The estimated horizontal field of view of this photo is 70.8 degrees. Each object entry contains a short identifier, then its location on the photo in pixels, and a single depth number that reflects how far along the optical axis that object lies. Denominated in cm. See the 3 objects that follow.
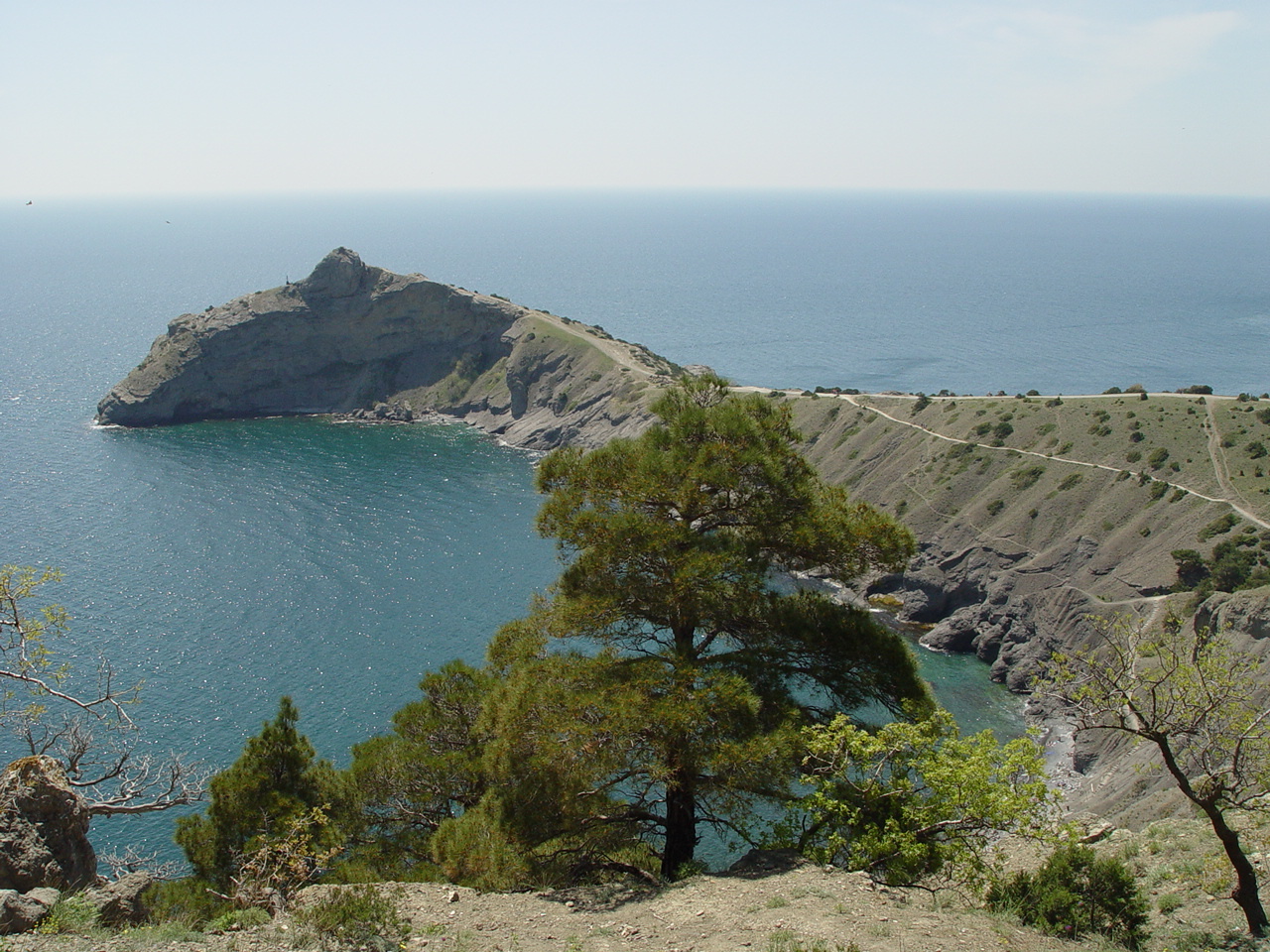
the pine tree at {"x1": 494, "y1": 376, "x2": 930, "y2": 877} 2130
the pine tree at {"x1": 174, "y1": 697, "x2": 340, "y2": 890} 2353
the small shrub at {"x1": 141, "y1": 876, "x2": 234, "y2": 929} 1847
